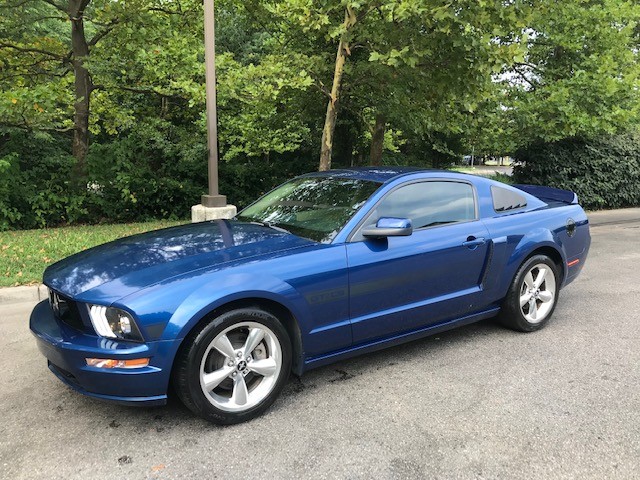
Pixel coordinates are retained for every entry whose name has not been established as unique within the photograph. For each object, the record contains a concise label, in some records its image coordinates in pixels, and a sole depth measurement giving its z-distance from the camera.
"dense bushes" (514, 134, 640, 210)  14.06
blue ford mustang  2.66
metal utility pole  7.32
